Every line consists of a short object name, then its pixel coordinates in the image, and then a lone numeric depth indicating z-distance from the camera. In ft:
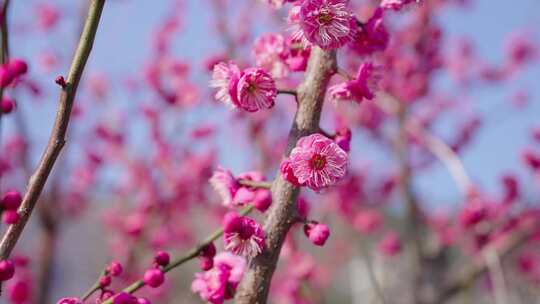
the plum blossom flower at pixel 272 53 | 2.04
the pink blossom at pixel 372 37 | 2.01
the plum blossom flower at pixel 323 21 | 1.88
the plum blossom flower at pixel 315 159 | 1.88
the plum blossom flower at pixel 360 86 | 1.98
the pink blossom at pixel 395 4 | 1.98
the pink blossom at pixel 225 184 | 2.01
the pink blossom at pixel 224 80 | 1.93
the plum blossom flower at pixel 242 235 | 1.90
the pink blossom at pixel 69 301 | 1.84
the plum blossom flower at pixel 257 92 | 1.91
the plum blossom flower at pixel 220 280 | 1.97
